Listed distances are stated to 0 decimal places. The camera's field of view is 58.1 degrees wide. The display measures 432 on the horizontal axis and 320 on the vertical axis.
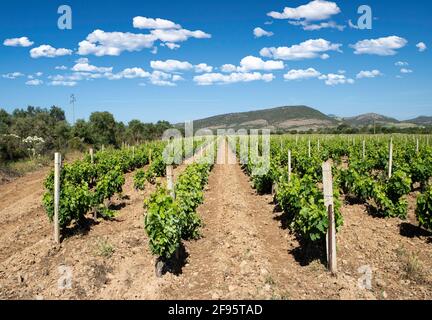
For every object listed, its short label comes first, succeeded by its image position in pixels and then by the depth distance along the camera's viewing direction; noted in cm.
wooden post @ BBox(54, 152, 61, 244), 910
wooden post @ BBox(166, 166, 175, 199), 874
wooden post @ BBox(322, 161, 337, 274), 693
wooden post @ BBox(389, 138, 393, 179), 1423
